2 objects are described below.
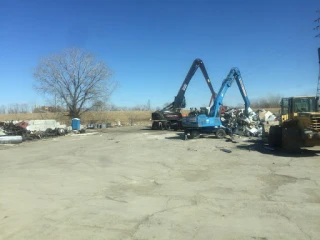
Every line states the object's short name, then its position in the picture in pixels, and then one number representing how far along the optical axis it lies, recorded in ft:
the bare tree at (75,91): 121.34
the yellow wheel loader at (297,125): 35.14
